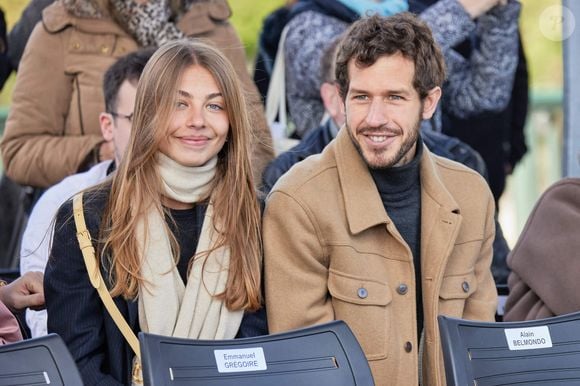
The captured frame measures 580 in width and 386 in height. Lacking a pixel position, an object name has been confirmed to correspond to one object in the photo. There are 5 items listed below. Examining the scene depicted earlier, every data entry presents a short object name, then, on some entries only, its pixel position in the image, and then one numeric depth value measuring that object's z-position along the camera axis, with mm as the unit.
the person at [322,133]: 7747
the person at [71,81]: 7806
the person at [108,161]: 7020
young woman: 5840
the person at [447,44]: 8433
